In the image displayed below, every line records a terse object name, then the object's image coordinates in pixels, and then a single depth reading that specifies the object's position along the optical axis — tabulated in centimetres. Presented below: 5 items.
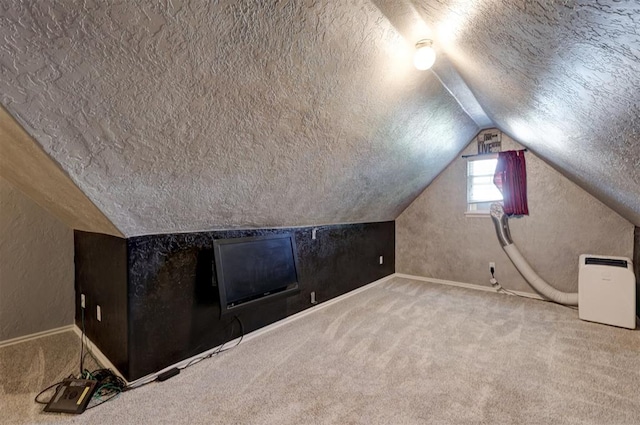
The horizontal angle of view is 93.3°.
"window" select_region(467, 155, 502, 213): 423
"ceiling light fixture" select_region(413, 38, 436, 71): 178
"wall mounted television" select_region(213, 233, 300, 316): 232
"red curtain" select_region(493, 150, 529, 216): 390
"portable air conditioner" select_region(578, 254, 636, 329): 293
